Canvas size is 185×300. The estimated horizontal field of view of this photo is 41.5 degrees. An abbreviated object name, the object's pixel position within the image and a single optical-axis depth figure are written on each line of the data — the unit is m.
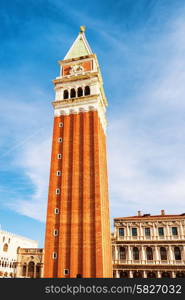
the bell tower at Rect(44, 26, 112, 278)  34.66
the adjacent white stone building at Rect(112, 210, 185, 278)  47.38
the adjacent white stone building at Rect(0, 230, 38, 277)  57.50
